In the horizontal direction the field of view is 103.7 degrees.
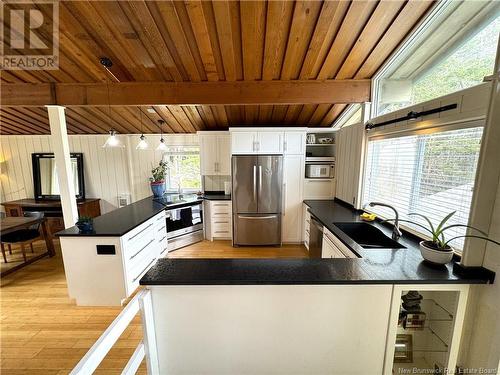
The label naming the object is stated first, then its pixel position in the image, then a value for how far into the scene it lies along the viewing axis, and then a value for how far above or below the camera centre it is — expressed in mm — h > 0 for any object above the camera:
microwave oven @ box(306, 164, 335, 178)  3750 -129
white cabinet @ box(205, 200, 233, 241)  4074 -1168
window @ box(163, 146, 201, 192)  4770 -125
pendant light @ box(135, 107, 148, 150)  3190 +288
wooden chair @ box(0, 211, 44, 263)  3053 -1165
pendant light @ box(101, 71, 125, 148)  2615 +274
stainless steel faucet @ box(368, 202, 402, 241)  1786 -638
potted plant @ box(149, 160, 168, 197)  3928 -440
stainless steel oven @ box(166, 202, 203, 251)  3672 -1232
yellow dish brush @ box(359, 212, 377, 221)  2436 -663
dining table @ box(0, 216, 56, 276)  2835 -954
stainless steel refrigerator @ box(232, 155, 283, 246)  3635 -676
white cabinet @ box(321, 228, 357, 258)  1820 -888
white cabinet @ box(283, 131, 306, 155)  3689 +380
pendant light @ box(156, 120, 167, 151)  3606 +755
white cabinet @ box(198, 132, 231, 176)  4180 +214
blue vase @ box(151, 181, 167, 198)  3926 -504
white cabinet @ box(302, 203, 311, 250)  3704 -1165
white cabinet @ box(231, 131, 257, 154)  3684 +394
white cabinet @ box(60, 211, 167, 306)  2225 -1218
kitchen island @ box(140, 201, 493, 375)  1133 -897
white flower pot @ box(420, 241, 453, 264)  1265 -599
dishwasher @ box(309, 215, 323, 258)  2700 -1095
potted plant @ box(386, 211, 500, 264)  1268 -570
